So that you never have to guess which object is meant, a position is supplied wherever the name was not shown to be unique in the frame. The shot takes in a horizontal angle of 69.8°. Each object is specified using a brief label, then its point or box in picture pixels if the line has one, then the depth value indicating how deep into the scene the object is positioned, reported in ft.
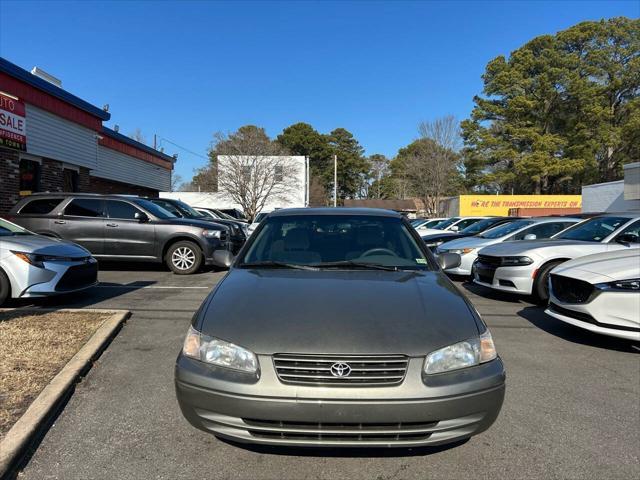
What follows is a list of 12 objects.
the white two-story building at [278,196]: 131.95
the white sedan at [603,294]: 15.85
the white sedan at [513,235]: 30.60
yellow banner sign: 117.39
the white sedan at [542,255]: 23.29
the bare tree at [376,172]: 277.25
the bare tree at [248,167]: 122.42
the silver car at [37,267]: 19.44
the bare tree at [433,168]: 140.97
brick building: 39.17
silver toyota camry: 7.63
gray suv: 32.94
